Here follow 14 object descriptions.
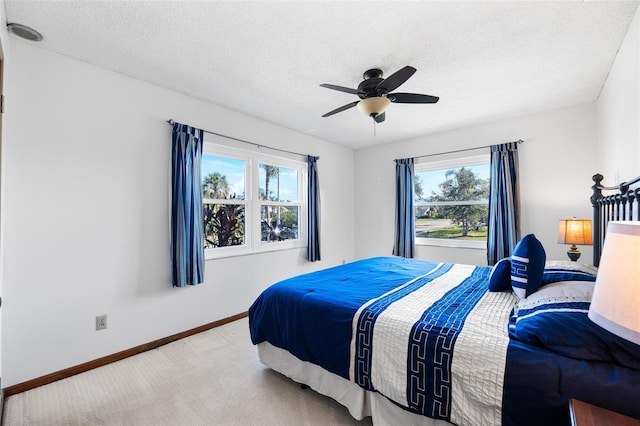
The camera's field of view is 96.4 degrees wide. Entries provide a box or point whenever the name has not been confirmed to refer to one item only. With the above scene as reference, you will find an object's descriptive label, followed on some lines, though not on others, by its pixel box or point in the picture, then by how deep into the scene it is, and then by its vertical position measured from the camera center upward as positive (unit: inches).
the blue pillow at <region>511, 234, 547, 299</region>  70.2 -13.5
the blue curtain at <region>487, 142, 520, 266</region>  142.6 +4.7
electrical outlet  96.5 -35.7
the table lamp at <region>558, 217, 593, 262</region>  109.7 -8.1
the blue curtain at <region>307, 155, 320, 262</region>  173.3 +1.3
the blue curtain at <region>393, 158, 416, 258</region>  178.2 +1.5
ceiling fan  86.7 +38.0
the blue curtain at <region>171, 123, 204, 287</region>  112.7 +2.9
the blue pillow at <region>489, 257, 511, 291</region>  81.7 -18.7
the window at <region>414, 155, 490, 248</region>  160.7 +7.3
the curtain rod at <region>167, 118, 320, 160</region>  114.7 +37.2
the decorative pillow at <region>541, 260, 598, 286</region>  70.9 -15.7
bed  46.9 -25.6
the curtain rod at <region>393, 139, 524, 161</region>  143.2 +36.4
